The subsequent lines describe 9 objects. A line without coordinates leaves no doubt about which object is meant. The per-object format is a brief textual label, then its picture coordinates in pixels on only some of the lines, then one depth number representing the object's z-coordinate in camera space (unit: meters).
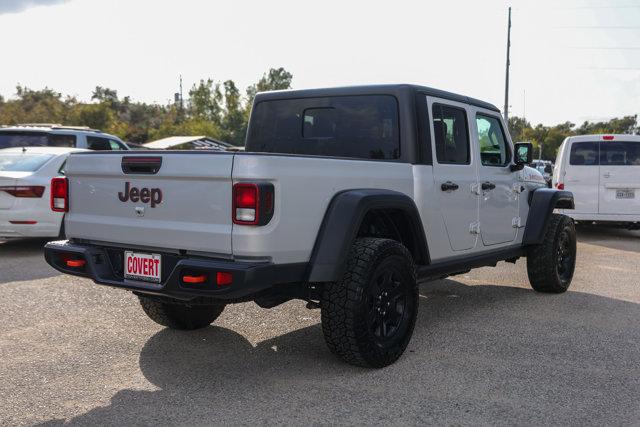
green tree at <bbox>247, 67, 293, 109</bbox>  102.89
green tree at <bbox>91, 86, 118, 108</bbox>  112.96
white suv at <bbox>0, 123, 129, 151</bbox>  11.08
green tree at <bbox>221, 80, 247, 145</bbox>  77.25
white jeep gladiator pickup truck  3.79
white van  11.66
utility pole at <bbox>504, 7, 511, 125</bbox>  42.88
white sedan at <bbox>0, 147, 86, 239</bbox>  8.69
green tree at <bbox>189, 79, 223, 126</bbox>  77.50
